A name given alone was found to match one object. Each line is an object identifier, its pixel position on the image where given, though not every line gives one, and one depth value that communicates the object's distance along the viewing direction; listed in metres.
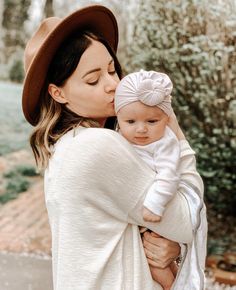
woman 1.52
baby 1.51
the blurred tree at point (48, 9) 5.47
